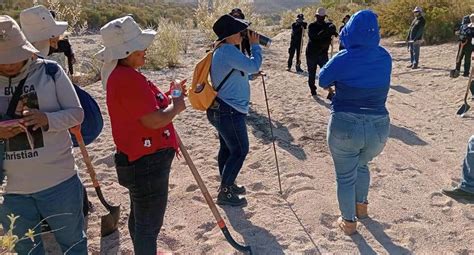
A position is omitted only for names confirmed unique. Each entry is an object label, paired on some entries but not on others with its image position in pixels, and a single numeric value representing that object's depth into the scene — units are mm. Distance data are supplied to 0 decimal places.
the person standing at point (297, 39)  10817
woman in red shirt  2527
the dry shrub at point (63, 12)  9556
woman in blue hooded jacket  3271
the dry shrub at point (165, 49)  10930
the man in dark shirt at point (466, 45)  9734
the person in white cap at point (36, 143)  2330
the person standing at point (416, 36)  11688
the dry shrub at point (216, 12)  14595
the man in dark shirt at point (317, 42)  8086
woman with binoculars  3812
